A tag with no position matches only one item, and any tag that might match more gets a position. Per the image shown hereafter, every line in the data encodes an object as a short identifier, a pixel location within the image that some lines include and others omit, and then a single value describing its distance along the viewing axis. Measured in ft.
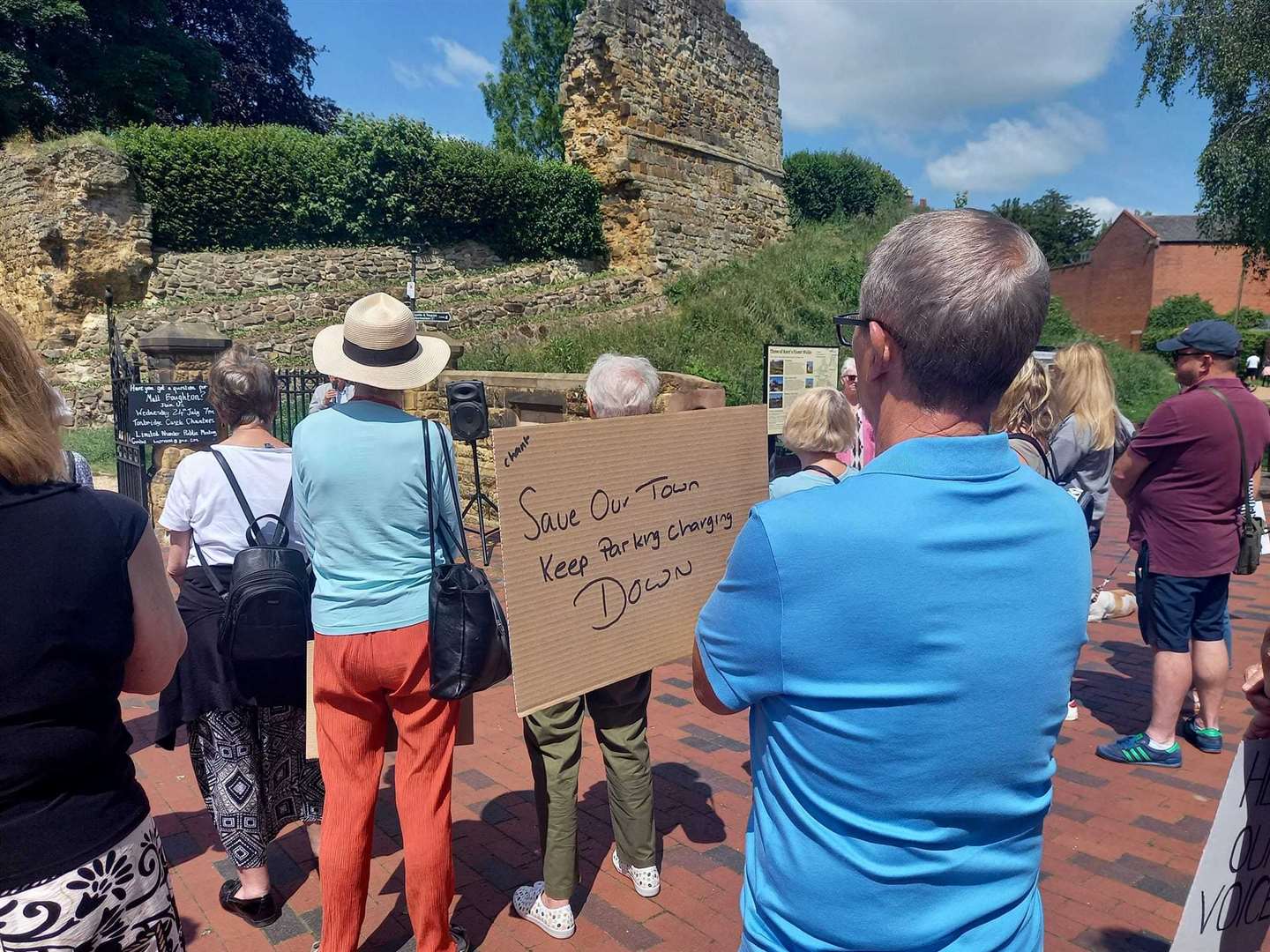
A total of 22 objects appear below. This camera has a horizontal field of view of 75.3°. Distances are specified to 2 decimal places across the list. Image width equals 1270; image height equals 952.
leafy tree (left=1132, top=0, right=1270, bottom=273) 53.52
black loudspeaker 21.55
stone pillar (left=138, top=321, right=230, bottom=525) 24.97
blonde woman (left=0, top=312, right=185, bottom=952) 4.87
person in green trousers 9.32
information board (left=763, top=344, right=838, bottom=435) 21.67
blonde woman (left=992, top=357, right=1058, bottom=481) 12.39
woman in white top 9.30
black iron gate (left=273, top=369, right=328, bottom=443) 27.33
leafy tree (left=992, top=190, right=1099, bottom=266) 167.84
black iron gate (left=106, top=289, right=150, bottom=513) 24.53
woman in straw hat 8.30
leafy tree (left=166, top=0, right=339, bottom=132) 92.38
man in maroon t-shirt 13.19
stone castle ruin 64.28
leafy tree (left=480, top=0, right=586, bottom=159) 132.16
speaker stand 27.93
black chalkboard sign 21.54
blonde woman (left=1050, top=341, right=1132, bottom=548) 13.98
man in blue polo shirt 3.76
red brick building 142.41
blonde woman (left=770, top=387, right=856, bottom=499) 9.96
